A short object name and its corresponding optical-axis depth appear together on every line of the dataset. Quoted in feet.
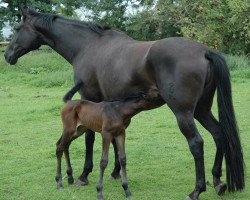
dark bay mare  16.60
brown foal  17.62
